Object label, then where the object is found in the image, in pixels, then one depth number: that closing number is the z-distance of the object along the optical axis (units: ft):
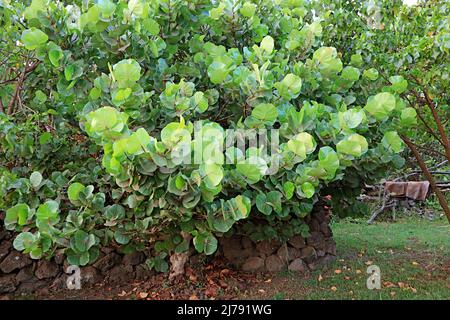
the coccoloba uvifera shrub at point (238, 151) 7.18
